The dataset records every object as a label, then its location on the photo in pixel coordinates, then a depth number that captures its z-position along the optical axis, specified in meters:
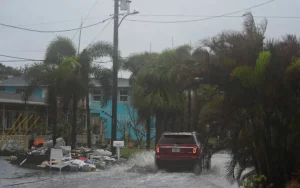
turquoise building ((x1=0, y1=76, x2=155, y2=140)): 34.09
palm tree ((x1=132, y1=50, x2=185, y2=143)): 30.84
